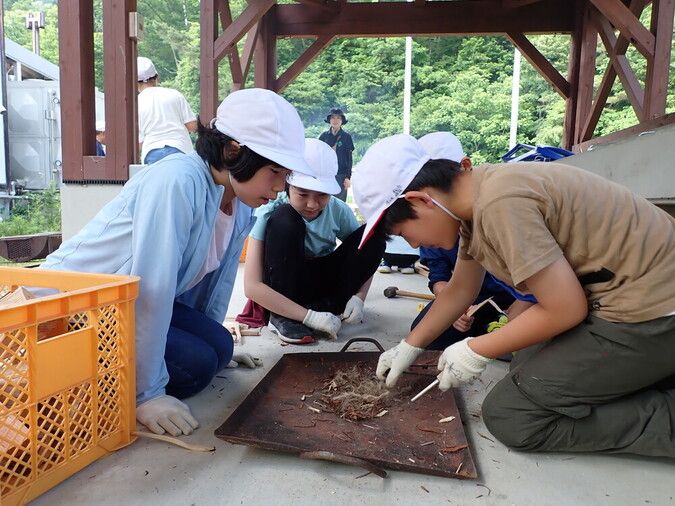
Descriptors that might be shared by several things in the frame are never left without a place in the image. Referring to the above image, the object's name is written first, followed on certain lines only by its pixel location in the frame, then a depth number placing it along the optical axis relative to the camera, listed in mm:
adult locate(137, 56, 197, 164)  4000
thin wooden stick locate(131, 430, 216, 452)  1351
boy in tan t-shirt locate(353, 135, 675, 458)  1264
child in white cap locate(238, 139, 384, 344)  2393
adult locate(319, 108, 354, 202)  8273
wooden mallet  3480
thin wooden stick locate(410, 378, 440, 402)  1574
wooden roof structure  3156
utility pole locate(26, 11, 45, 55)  12742
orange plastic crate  1024
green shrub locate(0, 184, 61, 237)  7477
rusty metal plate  1264
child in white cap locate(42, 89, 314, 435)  1422
